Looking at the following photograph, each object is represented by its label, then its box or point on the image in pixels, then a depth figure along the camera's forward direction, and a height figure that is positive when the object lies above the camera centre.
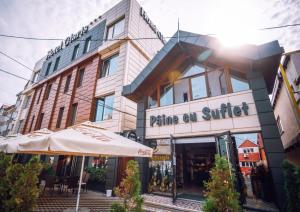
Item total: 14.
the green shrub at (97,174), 9.54 -0.56
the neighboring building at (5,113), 31.64 +10.19
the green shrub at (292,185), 4.03 -0.43
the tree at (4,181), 4.44 -0.50
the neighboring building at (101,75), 10.91 +7.14
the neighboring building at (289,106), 7.53 +3.60
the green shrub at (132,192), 4.04 -0.67
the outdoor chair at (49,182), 8.05 -0.89
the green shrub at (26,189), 3.86 -0.63
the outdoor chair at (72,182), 8.25 -0.90
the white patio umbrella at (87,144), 3.61 +0.47
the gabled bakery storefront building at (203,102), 5.94 +2.80
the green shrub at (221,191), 3.79 -0.58
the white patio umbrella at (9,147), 5.03 +0.50
